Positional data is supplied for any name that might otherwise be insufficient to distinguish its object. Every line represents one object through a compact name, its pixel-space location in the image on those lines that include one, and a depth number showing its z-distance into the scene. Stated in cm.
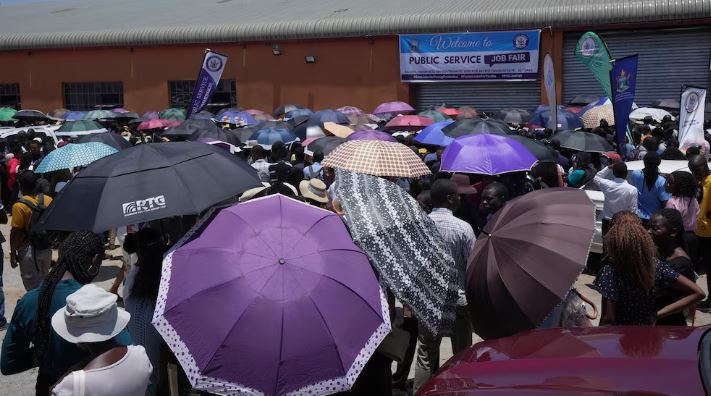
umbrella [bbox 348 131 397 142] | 1055
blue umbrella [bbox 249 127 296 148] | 1318
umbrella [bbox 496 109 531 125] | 1925
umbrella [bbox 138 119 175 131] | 1983
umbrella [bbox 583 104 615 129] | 1561
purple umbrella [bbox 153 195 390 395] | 339
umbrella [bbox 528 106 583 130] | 1517
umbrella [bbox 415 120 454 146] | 1179
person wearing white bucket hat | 338
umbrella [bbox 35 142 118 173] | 897
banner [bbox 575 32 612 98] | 1295
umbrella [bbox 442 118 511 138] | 1088
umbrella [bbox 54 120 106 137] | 1650
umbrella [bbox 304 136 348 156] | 1117
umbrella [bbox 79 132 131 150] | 1073
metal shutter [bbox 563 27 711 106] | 2214
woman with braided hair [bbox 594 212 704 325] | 444
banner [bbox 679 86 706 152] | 1217
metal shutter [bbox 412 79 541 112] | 2417
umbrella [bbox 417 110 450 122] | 1716
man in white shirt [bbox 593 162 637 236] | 836
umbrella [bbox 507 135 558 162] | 977
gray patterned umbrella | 409
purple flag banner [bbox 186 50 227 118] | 1656
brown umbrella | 434
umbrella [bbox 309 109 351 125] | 1598
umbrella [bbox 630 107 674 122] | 1833
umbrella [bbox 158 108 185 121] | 2169
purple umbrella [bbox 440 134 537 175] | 812
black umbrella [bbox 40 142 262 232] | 421
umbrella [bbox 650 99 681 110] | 2084
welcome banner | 2364
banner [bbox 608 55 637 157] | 1125
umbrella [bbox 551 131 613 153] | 1073
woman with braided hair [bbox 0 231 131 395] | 390
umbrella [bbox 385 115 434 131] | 1566
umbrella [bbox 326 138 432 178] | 726
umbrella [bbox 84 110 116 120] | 2247
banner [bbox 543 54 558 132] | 1299
